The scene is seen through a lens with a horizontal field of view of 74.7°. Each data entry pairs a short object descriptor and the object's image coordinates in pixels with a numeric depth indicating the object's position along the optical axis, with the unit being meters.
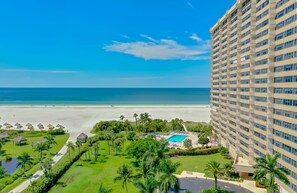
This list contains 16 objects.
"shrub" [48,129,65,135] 71.86
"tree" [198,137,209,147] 55.26
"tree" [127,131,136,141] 59.94
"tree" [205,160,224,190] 31.90
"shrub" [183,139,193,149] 53.37
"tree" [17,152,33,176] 38.35
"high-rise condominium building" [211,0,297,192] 29.67
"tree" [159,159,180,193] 26.44
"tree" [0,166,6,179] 37.75
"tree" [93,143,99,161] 47.64
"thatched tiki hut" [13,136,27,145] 59.44
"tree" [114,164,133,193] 30.59
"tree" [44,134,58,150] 52.71
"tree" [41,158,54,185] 36.53
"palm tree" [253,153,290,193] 26.69
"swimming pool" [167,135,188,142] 64.61
